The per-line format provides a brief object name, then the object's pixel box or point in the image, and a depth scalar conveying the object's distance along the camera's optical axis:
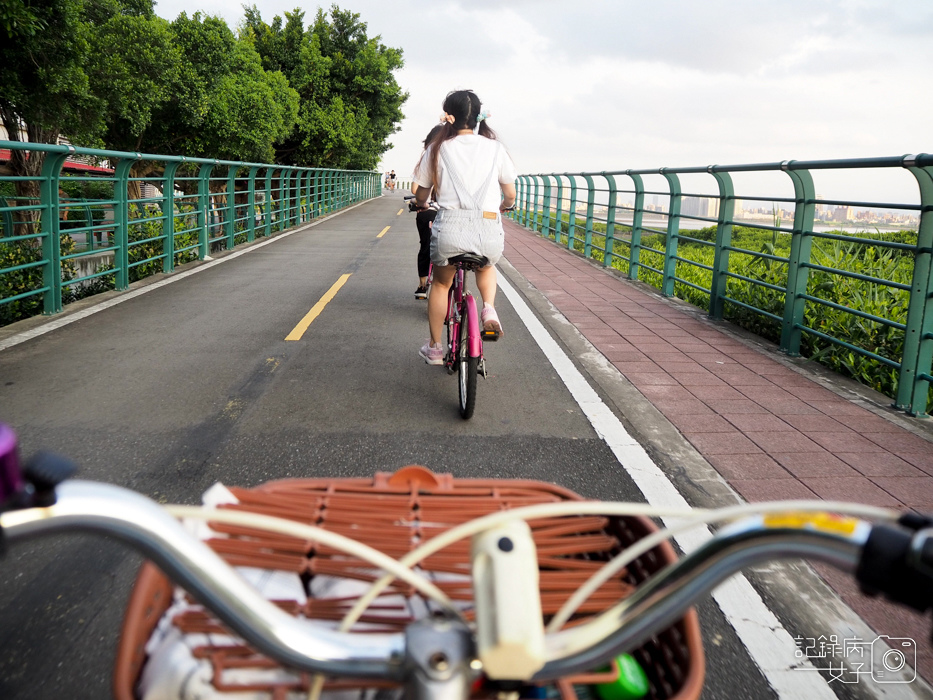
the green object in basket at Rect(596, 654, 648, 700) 1.35
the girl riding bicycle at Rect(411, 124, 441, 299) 8.46
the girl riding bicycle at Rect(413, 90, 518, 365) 5.13
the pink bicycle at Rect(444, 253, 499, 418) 4.95
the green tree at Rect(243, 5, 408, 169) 41.22
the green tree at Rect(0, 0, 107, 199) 14.05
